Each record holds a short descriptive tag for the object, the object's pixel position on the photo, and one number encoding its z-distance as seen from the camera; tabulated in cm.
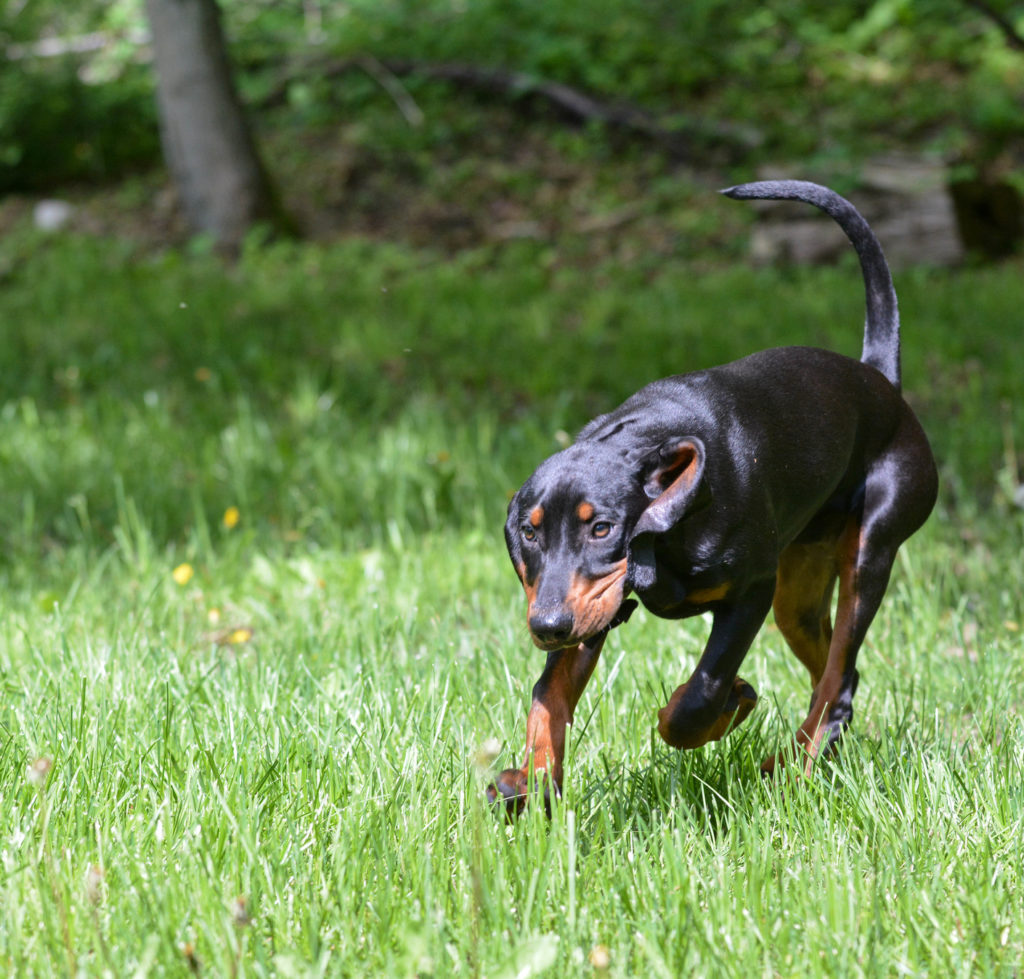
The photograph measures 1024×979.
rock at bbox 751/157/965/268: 887
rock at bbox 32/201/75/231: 1091
